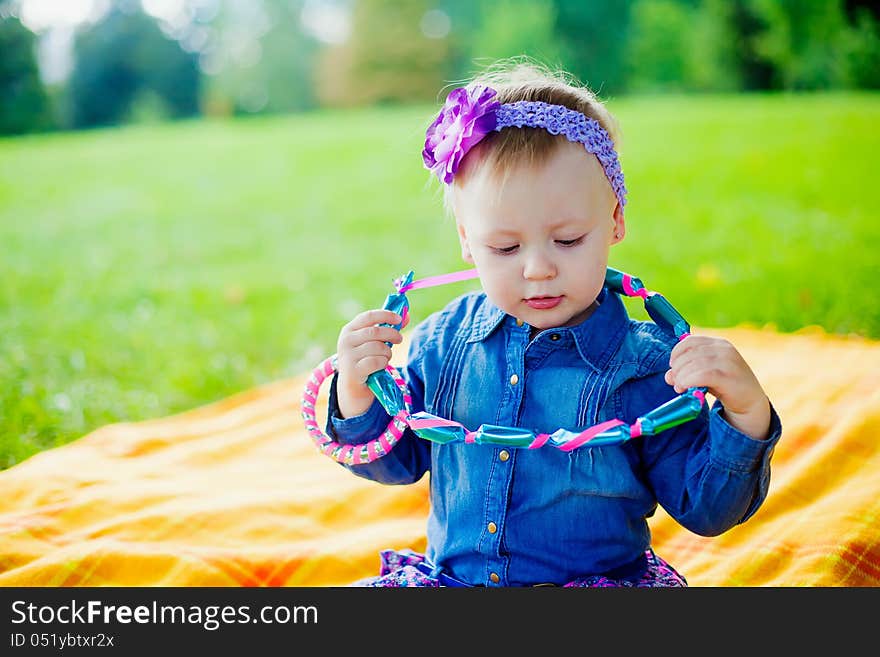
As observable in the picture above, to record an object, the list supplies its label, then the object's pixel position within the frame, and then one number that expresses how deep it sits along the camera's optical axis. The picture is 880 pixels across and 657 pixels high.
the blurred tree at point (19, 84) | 8.37
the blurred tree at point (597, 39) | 9.41
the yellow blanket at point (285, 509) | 2.14
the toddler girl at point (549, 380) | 1.56
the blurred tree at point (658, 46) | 9.11
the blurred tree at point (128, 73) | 10.63
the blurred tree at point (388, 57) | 11.10
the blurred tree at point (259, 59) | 11.20
